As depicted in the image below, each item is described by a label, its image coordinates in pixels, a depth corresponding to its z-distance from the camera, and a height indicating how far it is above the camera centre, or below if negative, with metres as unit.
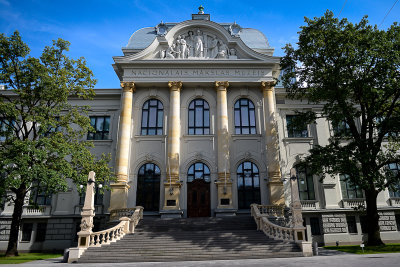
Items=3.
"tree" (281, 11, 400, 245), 16.81 +7.27
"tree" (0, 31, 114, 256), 16.50 +5.45
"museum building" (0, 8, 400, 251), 22.62 +5.21
